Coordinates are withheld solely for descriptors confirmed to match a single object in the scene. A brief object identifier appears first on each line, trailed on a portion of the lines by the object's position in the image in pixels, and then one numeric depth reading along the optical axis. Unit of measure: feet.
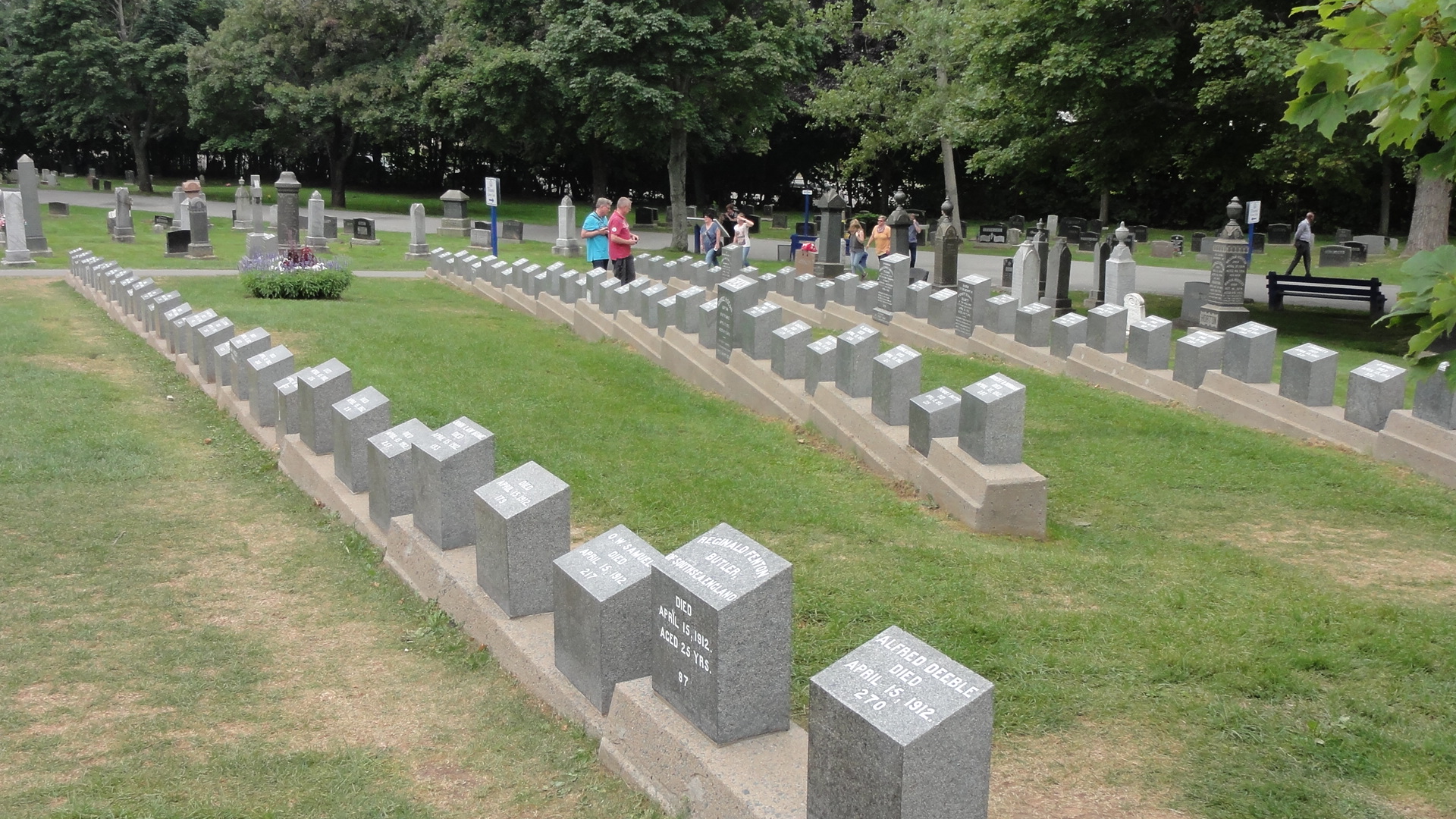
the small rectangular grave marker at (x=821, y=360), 35.17
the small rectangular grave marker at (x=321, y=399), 27.94
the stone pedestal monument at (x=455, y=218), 121.08
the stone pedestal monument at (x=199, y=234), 86.53
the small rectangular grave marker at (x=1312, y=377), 34.83
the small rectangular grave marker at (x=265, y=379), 32.40
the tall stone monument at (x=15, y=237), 80.53
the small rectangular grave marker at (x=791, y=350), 37.81
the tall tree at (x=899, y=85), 114.62
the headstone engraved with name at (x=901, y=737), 11.14
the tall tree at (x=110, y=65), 163.63
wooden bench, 69.77
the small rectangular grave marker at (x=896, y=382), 30.50
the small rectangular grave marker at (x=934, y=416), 28.07
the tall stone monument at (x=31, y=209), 87.76
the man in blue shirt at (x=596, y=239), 65.21
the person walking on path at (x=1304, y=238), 94.43
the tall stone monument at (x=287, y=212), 75.77
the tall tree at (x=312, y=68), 143.33
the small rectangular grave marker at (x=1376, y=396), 32.94
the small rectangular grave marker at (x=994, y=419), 25.80
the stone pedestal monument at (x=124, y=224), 99.76
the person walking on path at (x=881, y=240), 79.20
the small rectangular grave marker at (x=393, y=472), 22.86
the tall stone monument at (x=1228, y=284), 57.62
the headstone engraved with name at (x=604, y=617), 15.84
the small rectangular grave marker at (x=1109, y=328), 44.04
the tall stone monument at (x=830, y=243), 78.79
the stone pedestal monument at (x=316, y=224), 98.02
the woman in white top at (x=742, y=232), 90.22
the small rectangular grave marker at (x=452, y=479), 21.03
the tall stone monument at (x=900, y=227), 77.05
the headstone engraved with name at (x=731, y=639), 13.83
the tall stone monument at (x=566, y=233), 105.60
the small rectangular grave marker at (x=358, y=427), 25.13
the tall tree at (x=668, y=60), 99.19
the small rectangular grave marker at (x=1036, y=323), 47.65
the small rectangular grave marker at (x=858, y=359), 33.42
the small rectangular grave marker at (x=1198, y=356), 39.01
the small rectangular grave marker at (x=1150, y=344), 41.60
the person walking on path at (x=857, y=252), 85.30
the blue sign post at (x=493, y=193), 99.40
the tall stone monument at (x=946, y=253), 65.87
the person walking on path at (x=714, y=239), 84.53
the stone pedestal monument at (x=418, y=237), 97.50
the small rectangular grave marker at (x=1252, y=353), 37.29
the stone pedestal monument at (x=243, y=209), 118.01
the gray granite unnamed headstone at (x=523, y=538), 18.25
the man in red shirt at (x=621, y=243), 61.00
